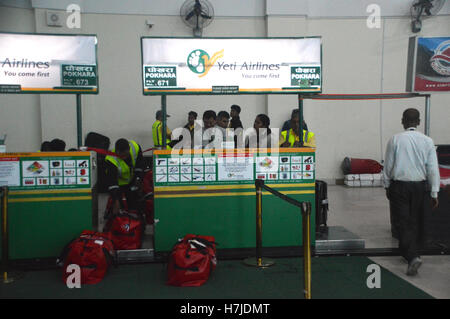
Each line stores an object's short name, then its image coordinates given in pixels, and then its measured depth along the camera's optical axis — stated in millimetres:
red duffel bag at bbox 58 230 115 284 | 4008
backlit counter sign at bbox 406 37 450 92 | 5016
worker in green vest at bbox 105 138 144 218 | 5117
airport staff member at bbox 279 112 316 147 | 5757
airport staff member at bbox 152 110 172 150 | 8717
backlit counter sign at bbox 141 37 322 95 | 4562
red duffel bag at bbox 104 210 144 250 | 4703
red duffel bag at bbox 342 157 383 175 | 10070
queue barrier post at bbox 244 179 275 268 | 4523
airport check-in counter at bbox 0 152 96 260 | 4469
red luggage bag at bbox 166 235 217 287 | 3896
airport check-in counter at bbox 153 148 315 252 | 4660
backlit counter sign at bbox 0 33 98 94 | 4484
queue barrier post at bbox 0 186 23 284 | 4141
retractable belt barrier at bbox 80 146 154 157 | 5129
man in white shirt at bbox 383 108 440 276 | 4285
